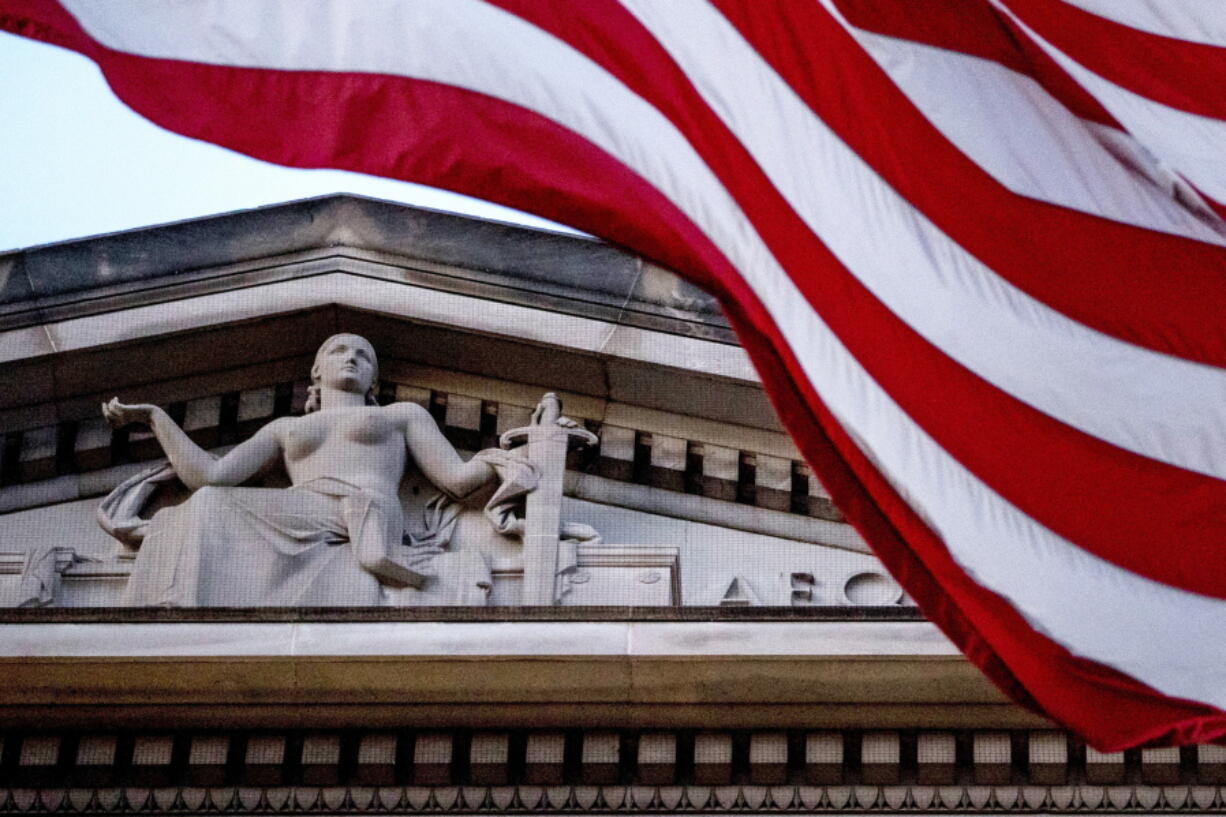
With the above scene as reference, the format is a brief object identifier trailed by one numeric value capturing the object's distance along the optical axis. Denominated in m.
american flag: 11.43
